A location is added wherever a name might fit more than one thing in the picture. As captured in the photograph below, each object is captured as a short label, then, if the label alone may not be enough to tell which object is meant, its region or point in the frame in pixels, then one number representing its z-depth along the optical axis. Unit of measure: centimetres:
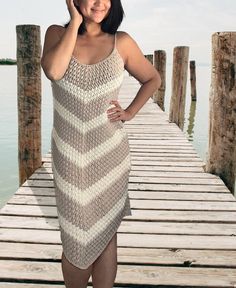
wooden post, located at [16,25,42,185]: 412
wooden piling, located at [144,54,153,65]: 1394
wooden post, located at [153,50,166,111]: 1188
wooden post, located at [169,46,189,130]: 853
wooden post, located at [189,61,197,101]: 1797
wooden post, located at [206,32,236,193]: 419
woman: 176
